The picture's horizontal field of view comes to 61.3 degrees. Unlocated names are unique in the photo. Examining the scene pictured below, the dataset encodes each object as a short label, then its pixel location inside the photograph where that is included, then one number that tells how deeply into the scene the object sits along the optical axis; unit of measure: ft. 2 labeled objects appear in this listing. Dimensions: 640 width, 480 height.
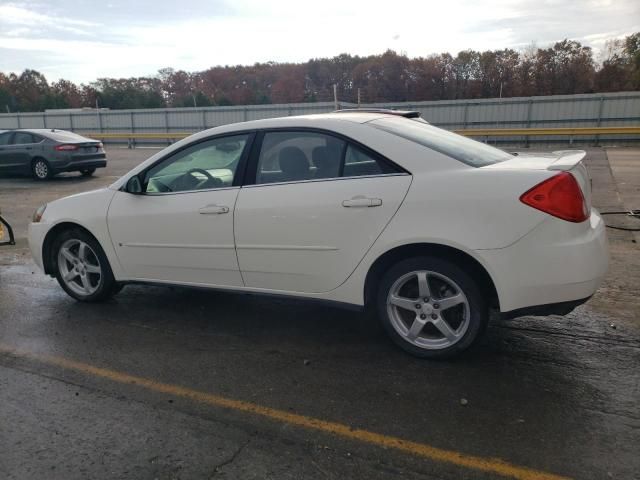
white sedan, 10.59
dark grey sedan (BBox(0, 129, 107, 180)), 51.03
